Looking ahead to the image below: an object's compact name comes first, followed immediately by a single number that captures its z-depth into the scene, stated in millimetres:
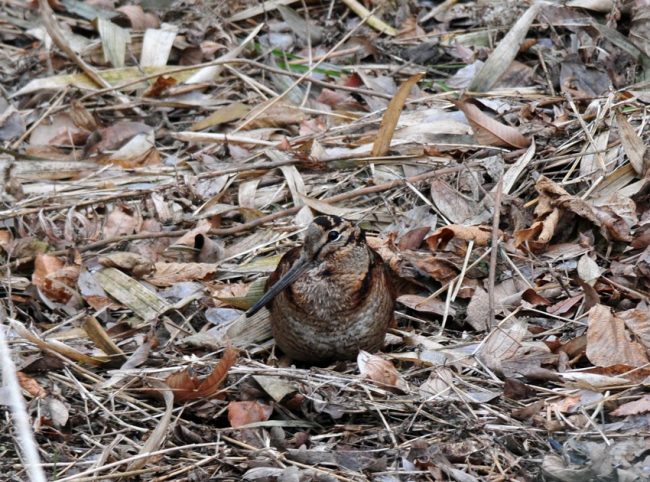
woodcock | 10039
